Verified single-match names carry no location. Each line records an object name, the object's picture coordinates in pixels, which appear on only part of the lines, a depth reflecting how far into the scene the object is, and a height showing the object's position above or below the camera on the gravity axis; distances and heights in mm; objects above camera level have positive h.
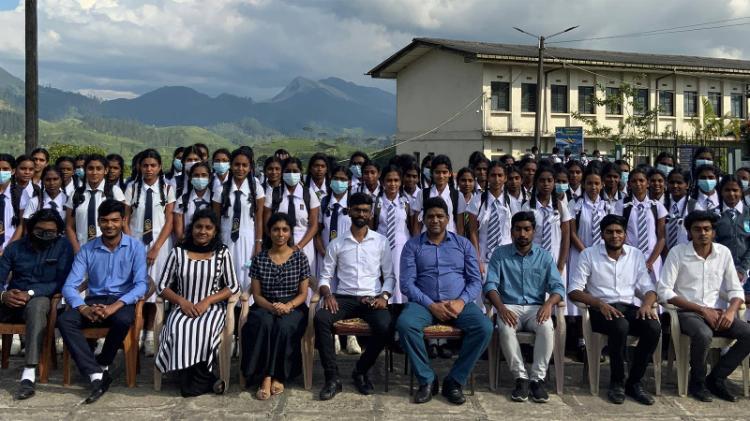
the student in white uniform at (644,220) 6516 -152
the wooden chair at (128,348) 5355 -1169
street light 21562 +3409
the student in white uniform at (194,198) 6496 +12
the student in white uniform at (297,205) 6633 -45
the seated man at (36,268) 5426 -582
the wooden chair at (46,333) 5418 -1062
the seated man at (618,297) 5242 -743
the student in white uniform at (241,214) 6473 -135
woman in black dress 5258 -888
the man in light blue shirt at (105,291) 5230 -745
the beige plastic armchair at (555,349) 5328 -1137
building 28094 +4829
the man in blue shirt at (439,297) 5188 -765
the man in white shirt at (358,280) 5418 -671
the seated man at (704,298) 5258 -738
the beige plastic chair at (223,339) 5297 -1078
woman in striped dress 5172 -799
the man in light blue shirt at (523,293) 5227 -723
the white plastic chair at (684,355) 5312 -1162
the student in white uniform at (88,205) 6527 -68
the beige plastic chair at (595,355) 5316 -1164
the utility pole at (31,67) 10789 +2036
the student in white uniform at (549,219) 6406 -147
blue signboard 18297 +1713
